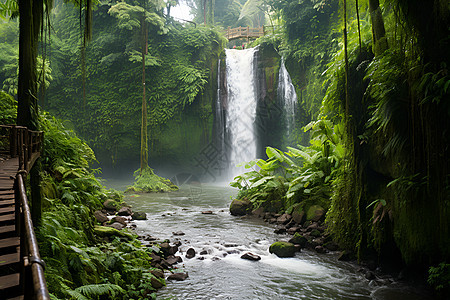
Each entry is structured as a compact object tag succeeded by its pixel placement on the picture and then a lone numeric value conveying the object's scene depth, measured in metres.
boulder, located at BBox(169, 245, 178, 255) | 6.43
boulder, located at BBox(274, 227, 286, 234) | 8.23
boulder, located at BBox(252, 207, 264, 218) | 10.25
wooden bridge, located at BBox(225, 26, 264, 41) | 27.33
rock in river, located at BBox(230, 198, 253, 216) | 10.72
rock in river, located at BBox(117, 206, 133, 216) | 9.76
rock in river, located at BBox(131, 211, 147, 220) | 9.56
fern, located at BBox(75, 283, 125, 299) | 3.58
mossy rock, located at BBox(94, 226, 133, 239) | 6.06
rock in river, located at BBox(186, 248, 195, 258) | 6.44
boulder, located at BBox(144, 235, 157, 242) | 7.06
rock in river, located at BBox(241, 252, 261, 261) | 6.38
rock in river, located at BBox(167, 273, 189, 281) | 5.28
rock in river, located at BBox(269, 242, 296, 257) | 6.57
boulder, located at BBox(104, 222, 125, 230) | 7.33
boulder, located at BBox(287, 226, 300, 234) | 8.13
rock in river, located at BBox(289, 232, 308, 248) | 7.12
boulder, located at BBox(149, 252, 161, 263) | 5.77
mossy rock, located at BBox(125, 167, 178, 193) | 16.89
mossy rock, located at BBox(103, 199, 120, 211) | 9.76
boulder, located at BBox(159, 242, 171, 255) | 6.36
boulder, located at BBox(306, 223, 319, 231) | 7.81
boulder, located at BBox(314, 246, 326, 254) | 6.73
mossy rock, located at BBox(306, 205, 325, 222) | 8.05
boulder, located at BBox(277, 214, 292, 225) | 8.98
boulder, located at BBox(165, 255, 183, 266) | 5.96
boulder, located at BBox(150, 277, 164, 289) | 4.90
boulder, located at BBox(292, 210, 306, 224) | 8.52
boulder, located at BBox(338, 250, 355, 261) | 6.16
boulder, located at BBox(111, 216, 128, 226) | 7.95
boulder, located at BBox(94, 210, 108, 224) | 7.50
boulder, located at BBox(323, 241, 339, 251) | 6.77
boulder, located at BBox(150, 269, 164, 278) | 5.16
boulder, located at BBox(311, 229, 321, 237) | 7.46
